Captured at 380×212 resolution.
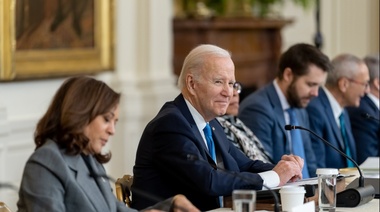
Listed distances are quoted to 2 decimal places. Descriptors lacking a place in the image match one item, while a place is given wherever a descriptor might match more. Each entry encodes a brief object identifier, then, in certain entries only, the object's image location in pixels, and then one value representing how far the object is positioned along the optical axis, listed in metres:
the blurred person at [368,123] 10.79
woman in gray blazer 5.48
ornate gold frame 11.26
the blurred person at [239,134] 8.23
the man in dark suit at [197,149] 6.38
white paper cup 6.12
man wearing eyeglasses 10.08
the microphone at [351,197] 6.73
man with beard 9.11
